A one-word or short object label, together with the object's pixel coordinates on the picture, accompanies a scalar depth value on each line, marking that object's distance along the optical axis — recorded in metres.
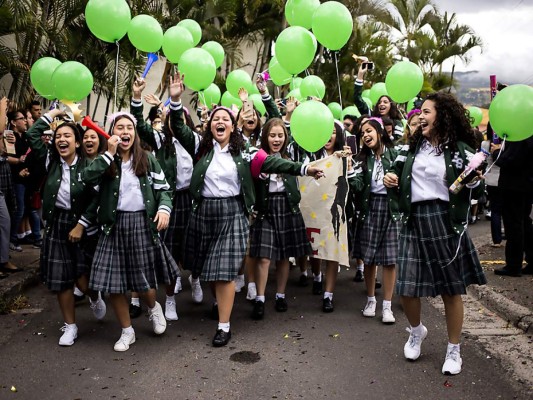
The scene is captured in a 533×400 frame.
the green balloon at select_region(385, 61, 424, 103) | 6.63
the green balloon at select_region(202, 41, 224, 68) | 7.39
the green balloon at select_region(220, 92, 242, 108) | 8.90
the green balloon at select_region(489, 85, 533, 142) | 3.50
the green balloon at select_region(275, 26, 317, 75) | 5.72
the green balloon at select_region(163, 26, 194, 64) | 6.30
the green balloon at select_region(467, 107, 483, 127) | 11.04
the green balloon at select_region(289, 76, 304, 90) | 8.63
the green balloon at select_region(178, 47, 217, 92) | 5.67
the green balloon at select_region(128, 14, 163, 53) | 5.84
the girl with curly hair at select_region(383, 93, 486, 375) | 3.82
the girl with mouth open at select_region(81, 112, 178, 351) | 4.37
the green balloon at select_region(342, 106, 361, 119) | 9.46
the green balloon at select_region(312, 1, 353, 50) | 5.79
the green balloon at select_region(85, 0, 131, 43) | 5.25
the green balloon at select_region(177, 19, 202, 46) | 7.29
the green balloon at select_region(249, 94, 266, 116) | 8.77
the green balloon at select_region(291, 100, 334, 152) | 4.76
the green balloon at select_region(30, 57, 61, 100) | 5.57
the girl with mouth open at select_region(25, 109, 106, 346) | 4.48
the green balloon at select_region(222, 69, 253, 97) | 7.65
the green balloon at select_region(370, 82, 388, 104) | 9.27
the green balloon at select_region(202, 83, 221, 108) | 8.24
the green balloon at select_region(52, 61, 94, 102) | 4.95
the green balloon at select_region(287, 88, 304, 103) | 7.69
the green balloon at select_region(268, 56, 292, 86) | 7.19
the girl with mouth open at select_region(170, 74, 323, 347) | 4.58
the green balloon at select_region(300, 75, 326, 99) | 7.29
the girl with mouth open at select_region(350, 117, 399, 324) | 5.18
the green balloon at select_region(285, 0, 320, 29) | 6.93
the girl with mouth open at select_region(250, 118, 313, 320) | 5.24
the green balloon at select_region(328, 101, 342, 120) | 9.67
